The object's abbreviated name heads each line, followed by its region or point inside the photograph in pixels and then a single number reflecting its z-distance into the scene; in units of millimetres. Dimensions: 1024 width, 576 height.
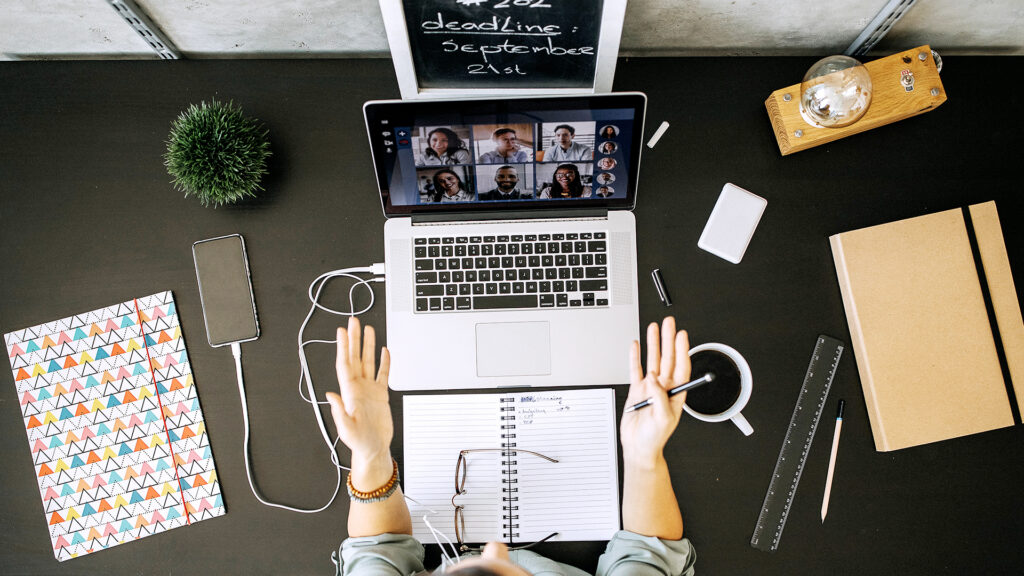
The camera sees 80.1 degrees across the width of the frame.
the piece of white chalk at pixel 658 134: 1163
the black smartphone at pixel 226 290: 1134
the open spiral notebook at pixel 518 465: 1099
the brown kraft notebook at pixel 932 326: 1075
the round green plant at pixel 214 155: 1034
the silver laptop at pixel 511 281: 1104
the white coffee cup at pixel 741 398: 1077
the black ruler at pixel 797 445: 1094
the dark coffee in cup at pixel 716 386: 1098
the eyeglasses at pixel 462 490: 1090
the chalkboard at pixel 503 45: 956
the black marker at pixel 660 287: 1130
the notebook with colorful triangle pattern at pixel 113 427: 1107
